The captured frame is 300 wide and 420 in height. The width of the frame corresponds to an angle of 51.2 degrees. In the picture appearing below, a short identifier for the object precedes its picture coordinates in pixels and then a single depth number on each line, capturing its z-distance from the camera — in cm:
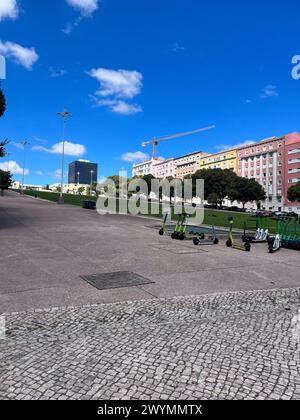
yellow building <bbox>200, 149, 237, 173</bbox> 11138
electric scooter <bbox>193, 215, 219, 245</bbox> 1298
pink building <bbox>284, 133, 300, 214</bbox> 8488
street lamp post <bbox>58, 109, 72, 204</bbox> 4359
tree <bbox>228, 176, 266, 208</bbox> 8069
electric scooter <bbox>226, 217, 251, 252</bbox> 1172
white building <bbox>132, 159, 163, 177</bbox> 16775
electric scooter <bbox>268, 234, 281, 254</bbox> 1207
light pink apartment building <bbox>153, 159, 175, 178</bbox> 15300
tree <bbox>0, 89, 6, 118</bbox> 1580
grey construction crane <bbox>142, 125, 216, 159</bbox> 14700
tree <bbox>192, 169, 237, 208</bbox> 8167
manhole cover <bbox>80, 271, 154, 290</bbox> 649
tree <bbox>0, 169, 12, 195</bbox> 6677
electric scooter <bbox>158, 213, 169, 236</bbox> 1588
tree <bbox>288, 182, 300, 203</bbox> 6806
